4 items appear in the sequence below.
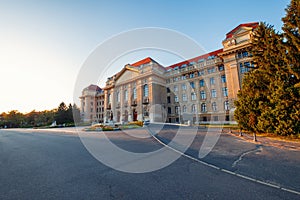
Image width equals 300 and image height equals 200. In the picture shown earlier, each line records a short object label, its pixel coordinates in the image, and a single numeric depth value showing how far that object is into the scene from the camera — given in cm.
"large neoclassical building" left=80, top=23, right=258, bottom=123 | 3112
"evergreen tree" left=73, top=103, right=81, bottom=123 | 5868
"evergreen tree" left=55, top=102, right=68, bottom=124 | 5125
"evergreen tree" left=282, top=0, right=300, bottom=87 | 891
